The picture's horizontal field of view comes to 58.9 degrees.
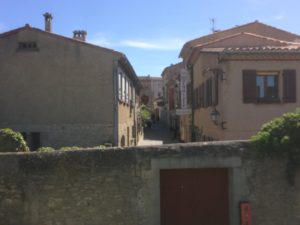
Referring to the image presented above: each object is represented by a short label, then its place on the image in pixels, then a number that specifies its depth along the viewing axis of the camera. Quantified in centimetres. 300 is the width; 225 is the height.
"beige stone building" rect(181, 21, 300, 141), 949
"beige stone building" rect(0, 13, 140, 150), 1139
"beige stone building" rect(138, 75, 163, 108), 5165
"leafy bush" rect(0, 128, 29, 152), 780
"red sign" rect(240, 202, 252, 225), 617
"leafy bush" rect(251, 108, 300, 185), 617
